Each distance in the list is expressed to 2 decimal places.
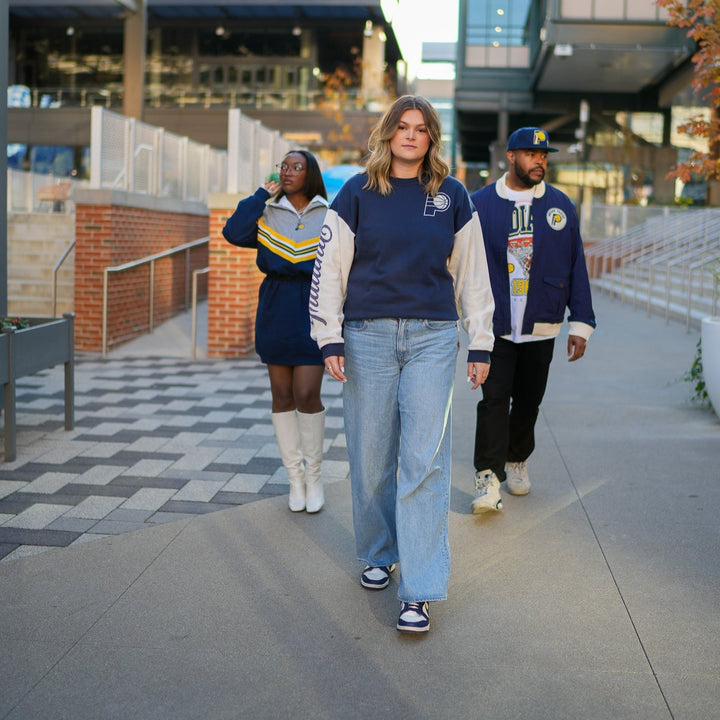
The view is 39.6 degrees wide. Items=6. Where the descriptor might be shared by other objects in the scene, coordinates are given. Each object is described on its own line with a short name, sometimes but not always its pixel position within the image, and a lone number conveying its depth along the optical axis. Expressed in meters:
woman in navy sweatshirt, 3.75
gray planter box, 6.25
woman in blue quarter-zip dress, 5.15
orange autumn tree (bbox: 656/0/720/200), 7.72
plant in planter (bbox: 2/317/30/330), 6.77
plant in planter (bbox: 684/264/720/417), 7.40
